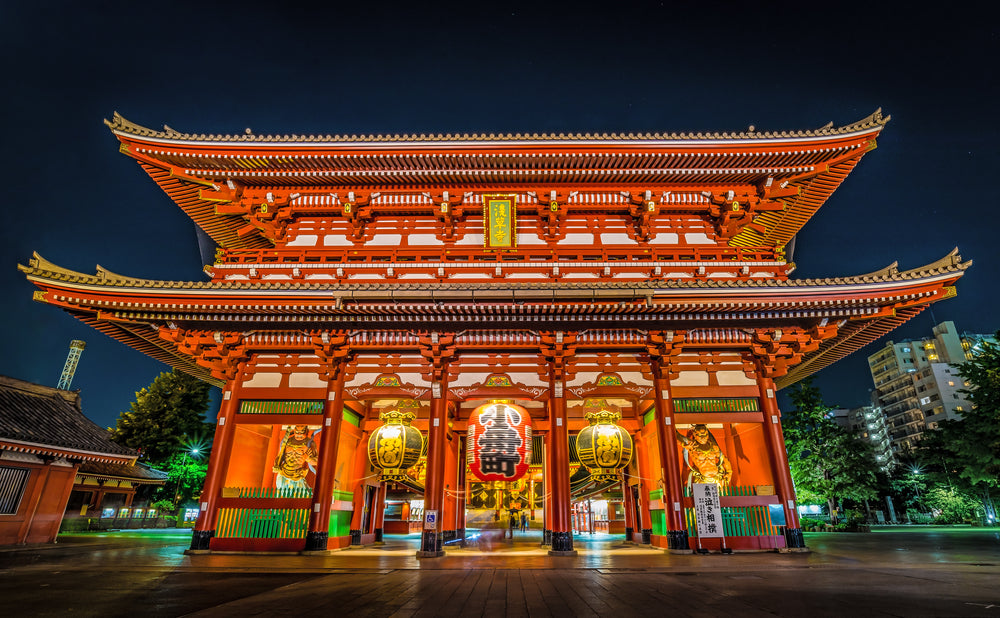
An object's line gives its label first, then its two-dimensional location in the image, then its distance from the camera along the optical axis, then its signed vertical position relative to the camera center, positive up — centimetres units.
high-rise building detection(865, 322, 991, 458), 7169 +1797
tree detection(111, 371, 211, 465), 3203 +476
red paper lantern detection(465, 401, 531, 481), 1159 +125
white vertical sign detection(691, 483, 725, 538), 1155 -29
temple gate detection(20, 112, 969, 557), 1183 +446
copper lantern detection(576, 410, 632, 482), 1206 +121
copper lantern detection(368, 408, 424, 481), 1209 +112
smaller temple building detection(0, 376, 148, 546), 1474 +103
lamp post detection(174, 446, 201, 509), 3198 +121
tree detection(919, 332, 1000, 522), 2116 +304
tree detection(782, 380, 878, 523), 2553 +228
